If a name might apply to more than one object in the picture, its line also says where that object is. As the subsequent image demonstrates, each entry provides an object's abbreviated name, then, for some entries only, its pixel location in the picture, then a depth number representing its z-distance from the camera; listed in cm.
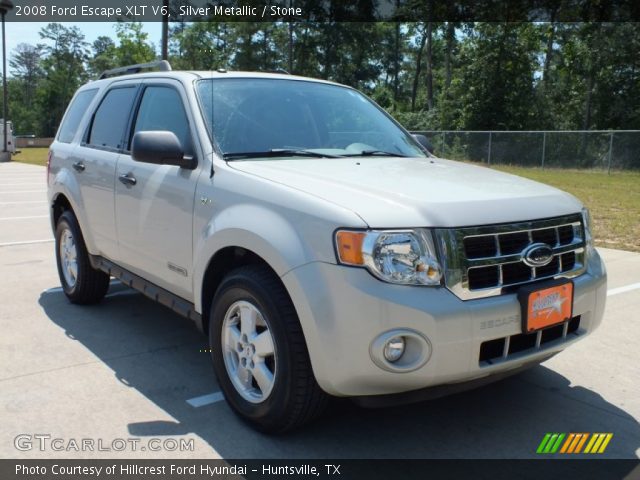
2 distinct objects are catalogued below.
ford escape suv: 280
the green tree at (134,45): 4797
